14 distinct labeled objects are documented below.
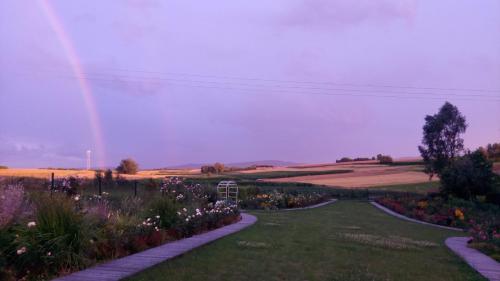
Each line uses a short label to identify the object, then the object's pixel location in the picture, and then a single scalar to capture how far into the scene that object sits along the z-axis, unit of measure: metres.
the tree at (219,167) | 63.99
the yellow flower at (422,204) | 26.88
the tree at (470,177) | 29.84
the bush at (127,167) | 56.42
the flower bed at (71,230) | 7.47
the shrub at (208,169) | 62.12
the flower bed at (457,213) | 13.78
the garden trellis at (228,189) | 27.45
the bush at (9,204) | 8.08
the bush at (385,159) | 70.75
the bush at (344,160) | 80.62
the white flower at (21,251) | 7.12
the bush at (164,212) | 12.49
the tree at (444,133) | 59.50
